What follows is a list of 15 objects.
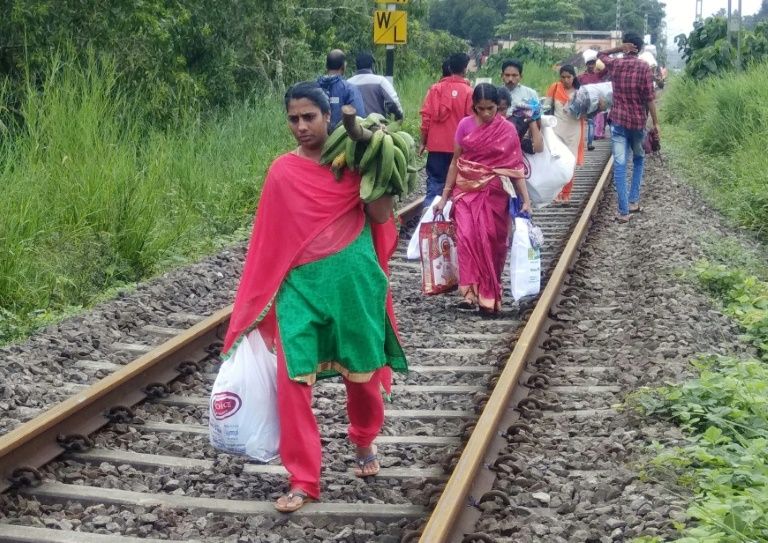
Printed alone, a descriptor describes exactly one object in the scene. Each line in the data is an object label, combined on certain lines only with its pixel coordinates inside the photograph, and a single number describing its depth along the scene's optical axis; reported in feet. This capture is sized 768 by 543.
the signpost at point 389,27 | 58.80
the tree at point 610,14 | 322.63
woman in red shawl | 14.70
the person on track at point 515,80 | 35.73
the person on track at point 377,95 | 37.86
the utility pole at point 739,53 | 76.84
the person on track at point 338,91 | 33.58
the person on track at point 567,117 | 50.57
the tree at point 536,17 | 251.39
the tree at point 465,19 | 262.67
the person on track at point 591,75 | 57.49
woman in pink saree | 27.07
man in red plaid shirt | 40.55
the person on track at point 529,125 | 30.50
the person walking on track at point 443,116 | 36.37
